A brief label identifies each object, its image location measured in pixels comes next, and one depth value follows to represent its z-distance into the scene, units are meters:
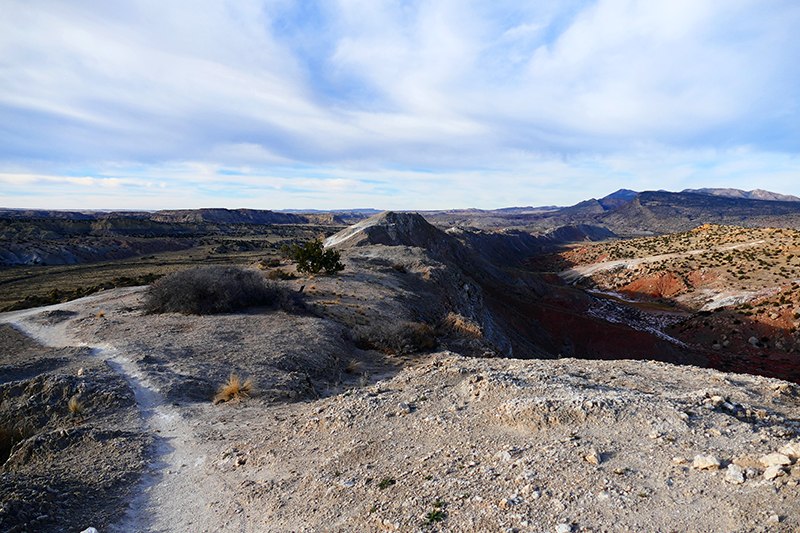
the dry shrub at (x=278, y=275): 21.23
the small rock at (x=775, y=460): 4.04
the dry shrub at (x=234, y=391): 8.30
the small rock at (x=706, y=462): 4.29
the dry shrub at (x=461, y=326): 15.55
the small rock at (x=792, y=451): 4.12
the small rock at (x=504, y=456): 4.96
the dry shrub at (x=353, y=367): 11.12
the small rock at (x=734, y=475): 4.00
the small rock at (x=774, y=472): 3.92
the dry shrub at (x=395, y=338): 12.79
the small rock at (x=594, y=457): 4.62
